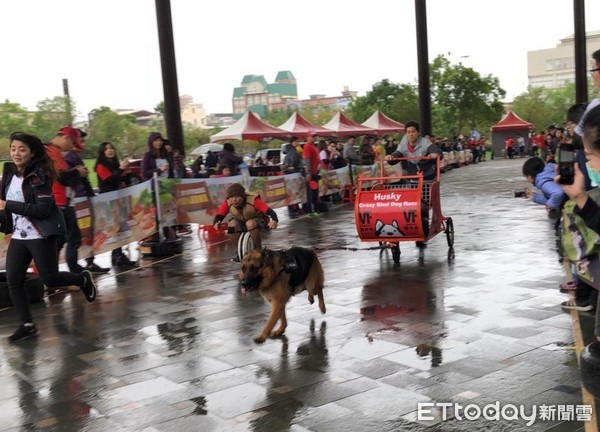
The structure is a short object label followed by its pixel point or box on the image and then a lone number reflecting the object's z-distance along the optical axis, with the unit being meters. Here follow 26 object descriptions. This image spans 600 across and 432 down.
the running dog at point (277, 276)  5.91
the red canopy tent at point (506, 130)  47.97
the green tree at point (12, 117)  51.38
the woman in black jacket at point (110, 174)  10.96
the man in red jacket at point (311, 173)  17.28
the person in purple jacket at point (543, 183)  6.62
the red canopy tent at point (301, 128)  31.84
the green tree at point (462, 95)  57.16
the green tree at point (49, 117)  52.03
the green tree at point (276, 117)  102.54
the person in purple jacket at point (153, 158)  12.58
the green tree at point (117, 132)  57.06
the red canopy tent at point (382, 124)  36.28
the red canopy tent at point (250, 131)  29.02
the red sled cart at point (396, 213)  9.14
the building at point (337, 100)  147.64
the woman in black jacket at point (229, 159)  15.63
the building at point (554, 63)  188.25
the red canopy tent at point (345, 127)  33.78
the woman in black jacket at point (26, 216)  6.63
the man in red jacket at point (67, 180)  9.00
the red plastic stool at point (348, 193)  20.35
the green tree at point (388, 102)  65.56
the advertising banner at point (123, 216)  10.73
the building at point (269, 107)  160.38
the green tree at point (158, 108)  110.99
